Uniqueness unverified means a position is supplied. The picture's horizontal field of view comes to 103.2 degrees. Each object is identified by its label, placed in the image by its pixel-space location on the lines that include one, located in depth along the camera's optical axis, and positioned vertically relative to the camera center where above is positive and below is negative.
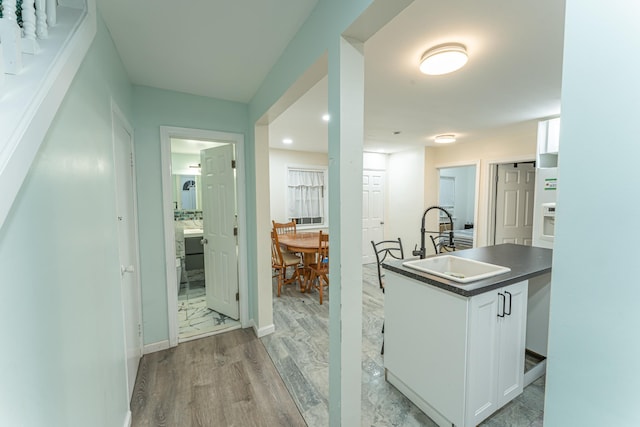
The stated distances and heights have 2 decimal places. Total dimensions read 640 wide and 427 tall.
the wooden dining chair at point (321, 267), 3.39 -0.99
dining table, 3.57 -0.67
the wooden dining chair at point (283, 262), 3.73 -0.94
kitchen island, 1.45 -0.88
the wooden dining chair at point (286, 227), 4.64 -0.52
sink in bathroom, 4.53 -0.61
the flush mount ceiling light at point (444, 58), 1.73 +0.98
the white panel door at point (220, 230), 2.79 -0.35
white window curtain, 5.14 +0.12
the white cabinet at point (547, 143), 3.00 +0.68
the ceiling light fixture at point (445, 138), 4.11 +1.01
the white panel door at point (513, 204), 4.27 -0.08
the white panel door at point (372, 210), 5.52 -0.24
